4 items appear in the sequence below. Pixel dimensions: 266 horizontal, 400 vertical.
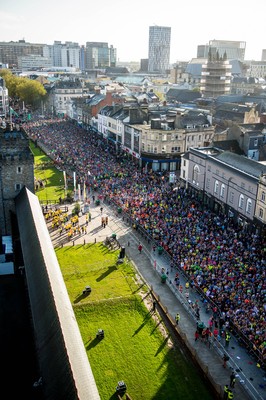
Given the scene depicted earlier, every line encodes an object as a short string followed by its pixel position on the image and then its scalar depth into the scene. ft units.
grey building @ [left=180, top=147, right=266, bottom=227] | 146.41
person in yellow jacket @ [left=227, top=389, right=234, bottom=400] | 74.10
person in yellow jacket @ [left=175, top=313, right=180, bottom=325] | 97.86
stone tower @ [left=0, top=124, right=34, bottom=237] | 130.11
